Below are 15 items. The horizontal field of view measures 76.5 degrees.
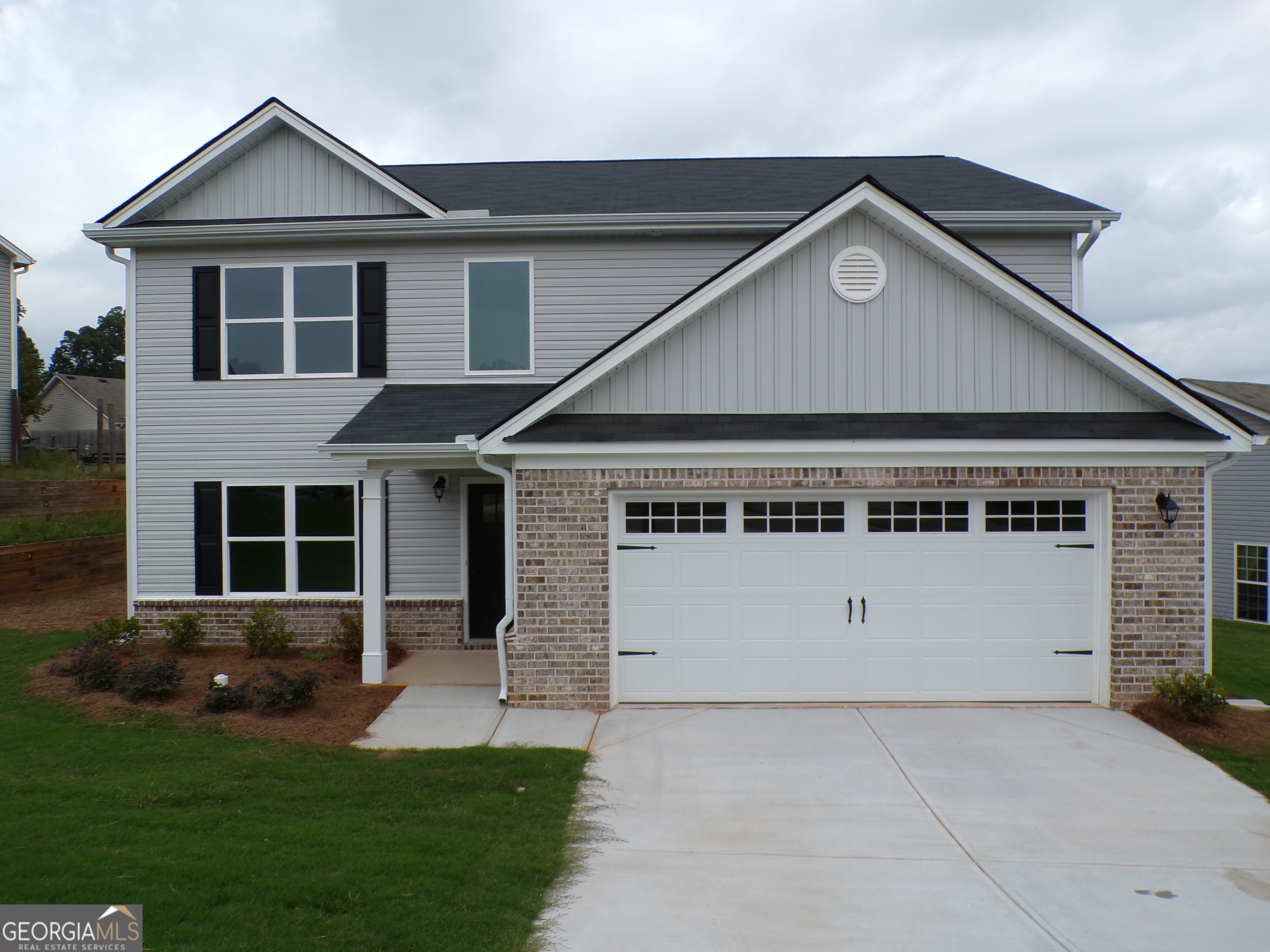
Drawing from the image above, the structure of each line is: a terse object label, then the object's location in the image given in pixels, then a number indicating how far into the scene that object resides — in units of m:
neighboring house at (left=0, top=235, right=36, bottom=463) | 20.22
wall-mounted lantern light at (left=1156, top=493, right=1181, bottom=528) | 8.30
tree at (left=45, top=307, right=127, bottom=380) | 70.12
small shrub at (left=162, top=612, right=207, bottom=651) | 11.11
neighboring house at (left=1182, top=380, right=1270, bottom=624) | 21.25
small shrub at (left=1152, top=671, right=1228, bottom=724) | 7.97
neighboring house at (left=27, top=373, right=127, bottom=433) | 39.69
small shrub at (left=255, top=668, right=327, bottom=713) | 8.31
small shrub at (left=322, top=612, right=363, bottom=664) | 10.74
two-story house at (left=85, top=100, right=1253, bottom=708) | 8.42
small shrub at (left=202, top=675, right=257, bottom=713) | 8.35
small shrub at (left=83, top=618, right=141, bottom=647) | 10.40
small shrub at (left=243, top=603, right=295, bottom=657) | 10.97
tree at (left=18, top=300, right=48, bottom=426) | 24.69
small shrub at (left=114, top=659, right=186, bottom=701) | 8.62
